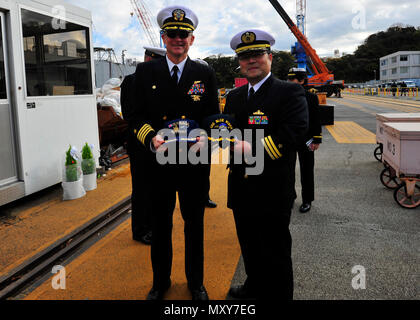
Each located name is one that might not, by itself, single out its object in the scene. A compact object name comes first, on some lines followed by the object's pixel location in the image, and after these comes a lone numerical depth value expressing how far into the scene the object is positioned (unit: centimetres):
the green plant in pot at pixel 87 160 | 561
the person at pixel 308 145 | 452
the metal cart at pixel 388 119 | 643
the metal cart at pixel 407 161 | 477
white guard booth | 471
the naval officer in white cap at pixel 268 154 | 226
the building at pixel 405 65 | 9842
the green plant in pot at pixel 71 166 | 518
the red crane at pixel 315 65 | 3070
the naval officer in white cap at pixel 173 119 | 249
